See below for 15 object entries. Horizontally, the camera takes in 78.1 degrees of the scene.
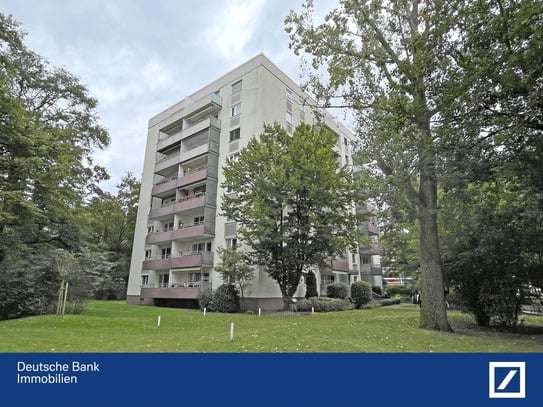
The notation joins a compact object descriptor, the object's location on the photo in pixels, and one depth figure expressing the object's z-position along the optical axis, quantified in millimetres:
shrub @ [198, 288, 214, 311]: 24672
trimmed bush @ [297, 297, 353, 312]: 23588
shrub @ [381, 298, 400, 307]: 35200
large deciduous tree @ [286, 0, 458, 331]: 10609
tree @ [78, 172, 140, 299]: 42000
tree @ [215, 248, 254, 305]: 22828
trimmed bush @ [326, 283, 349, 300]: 30523
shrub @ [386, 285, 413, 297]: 45719
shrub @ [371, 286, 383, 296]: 41094
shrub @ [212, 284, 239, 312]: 24141
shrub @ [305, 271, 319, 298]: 26361
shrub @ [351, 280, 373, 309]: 30670
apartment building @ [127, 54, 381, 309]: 28469
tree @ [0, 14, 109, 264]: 16016
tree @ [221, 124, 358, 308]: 21625
